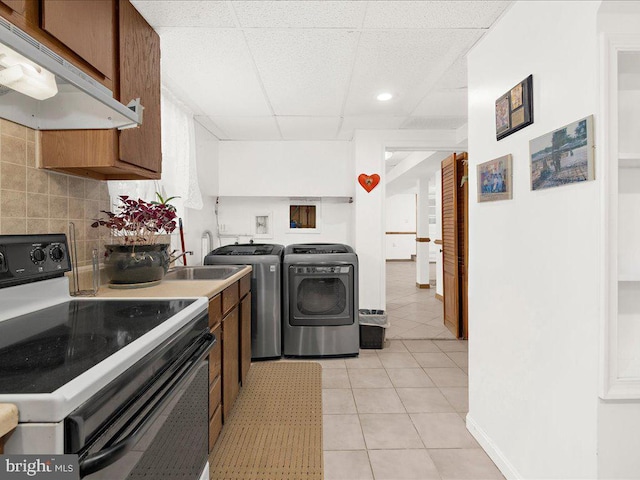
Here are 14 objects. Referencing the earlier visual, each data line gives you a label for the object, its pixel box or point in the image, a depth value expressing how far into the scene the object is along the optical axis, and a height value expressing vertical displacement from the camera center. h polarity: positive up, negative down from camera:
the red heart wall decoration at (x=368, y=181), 3.71 +0.56
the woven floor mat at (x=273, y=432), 1.70 -1.15
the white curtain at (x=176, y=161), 2.48 +0.58
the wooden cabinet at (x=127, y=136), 1.47 +0.45
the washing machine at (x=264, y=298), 3.04 -0.57
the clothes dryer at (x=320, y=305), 3.17 -0.66
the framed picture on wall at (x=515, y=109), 1.48 +0.57
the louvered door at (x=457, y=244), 3.72 -0.12
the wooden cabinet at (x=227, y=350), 1.71 -0.67
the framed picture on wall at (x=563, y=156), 1.16 +0.28
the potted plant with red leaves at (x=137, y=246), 1.71 -0.05
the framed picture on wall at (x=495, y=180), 1.65 +0.27
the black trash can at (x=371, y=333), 3.39 -0.98
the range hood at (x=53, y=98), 0.83 +0.48
